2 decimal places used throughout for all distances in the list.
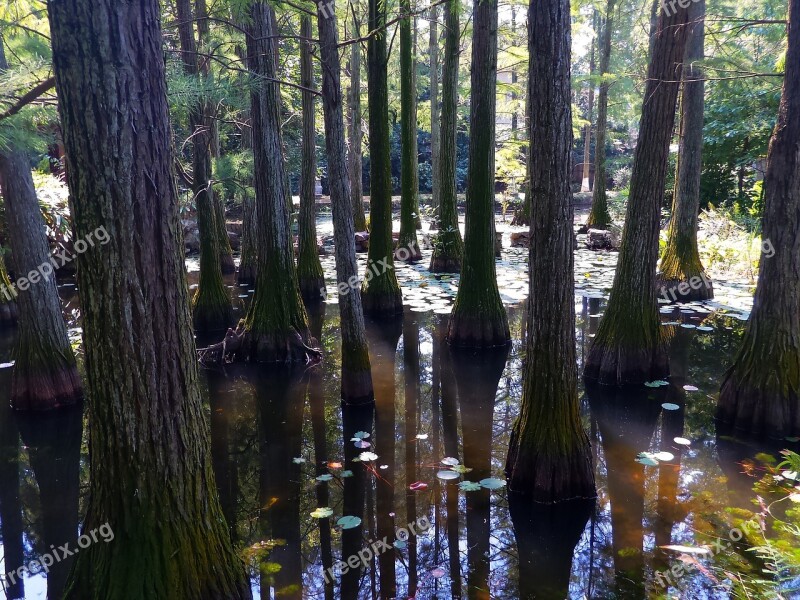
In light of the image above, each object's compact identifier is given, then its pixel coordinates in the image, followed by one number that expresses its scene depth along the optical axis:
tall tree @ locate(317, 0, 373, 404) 5.89
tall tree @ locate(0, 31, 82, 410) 6.45
